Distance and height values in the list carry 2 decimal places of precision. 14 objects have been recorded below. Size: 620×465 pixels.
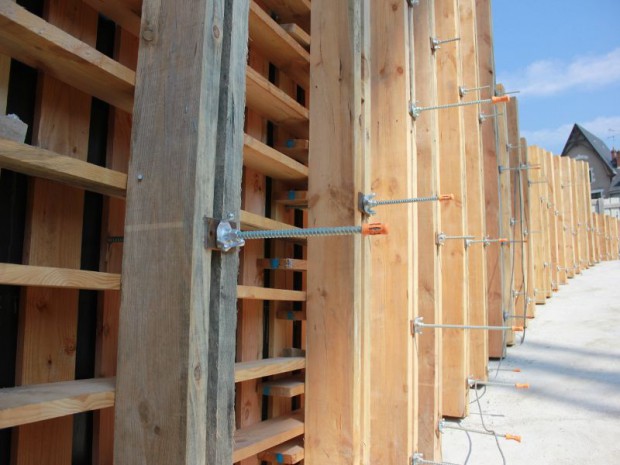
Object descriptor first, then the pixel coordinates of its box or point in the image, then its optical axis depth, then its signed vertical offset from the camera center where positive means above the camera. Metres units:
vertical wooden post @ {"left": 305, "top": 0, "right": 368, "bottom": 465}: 1.93 +0.11
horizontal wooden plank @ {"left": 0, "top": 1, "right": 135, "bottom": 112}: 1.13 +0.56
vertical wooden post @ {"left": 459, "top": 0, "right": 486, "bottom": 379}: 4.71 +0.82
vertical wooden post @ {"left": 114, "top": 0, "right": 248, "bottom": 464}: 1.04 +0.07
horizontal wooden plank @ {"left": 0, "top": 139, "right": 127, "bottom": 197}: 1.06 +0.26
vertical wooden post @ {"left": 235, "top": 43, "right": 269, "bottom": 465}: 2.22 -0.07
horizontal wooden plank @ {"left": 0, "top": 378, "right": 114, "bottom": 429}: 0.97 -0.22
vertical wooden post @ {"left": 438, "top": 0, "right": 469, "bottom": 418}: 3.92 +0.57
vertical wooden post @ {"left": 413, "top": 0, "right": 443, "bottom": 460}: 3.07 +0.26
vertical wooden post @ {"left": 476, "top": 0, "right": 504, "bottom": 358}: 5.48 +1.13
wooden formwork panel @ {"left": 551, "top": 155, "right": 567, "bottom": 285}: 9.82 +1.35
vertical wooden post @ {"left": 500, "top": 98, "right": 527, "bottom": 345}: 6.10 +0.98
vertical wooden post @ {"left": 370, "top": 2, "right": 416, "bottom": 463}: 2.56 +0.21
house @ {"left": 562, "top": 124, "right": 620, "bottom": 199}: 30.27 +7.73
